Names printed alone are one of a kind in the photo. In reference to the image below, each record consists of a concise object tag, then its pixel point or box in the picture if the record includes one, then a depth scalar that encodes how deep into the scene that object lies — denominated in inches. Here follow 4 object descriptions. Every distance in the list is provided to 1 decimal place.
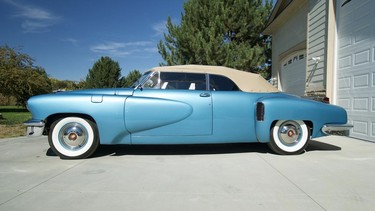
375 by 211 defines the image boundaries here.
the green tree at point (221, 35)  585.9
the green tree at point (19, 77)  495.8
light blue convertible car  162.9
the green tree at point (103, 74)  1128.2
